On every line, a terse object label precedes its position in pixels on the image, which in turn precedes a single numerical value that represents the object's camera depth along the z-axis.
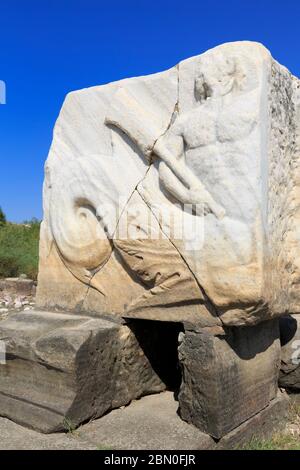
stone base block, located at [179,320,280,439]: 2.53
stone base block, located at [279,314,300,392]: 3.13
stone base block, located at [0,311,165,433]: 2.62
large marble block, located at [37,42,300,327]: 2.46
